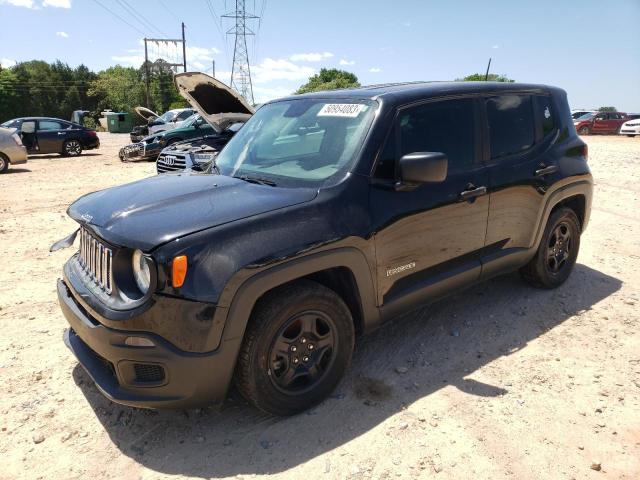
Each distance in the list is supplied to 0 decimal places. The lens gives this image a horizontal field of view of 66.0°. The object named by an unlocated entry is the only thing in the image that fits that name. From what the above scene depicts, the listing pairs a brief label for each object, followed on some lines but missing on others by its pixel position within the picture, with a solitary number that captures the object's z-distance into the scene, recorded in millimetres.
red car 28609
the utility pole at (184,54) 53219
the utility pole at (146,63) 56812
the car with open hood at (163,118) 20053
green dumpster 48250
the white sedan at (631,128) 26247
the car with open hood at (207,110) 9320
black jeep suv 2404
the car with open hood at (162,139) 13867
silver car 13867
